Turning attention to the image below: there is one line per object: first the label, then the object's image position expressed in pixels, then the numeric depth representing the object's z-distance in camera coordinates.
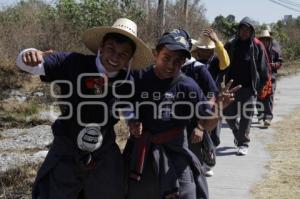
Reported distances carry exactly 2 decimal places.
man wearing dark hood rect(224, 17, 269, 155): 7.42
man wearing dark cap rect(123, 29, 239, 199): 3.57
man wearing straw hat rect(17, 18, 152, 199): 3.31
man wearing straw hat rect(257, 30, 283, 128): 9.92
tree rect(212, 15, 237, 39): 29.77
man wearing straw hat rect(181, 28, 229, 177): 4.81
